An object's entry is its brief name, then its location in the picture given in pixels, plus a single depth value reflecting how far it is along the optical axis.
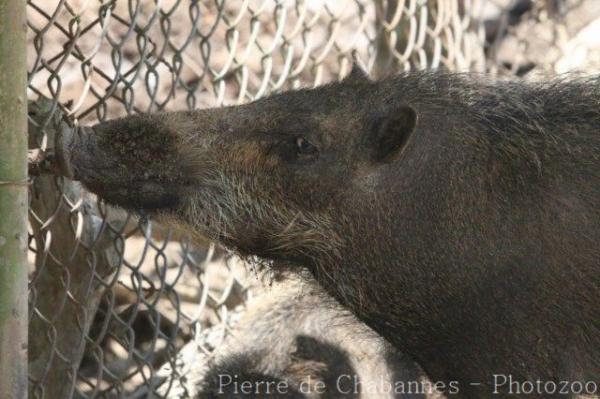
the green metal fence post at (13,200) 6.29
